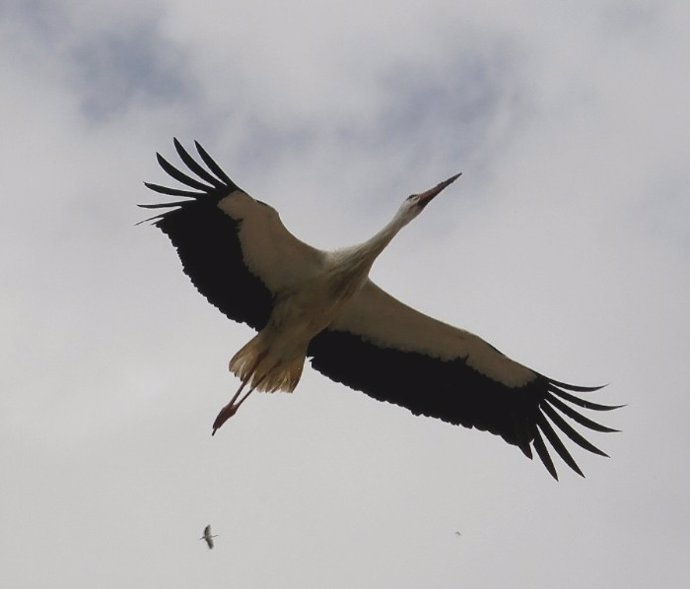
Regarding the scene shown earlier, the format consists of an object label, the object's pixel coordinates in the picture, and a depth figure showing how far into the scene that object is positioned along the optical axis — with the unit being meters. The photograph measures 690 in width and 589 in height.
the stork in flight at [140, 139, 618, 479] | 11.09
